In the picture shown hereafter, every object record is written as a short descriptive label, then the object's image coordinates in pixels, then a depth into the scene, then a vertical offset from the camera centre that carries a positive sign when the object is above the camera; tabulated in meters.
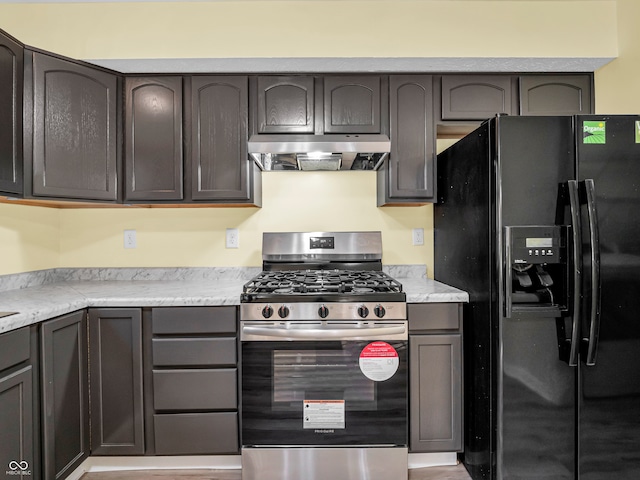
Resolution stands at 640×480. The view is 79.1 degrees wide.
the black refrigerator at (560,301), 1.65 -0.29
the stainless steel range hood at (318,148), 2.10 +0.48
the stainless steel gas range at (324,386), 1.91 -0.75
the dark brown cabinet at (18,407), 1.45 -0.66
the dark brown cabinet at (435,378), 2.01 -0.74
